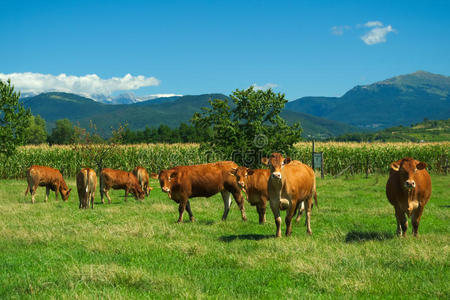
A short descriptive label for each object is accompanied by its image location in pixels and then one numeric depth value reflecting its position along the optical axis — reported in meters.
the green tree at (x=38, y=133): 112.07
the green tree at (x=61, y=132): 115.81
